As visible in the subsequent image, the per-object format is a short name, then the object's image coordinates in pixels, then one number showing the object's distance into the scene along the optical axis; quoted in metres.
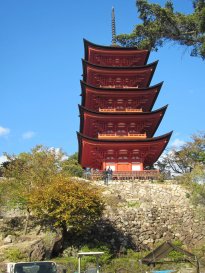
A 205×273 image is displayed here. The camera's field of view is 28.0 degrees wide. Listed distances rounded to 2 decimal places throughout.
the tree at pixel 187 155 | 46.38
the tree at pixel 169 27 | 16.92
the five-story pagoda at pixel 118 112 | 37.16
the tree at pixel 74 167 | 50.98
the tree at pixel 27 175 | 26.97
